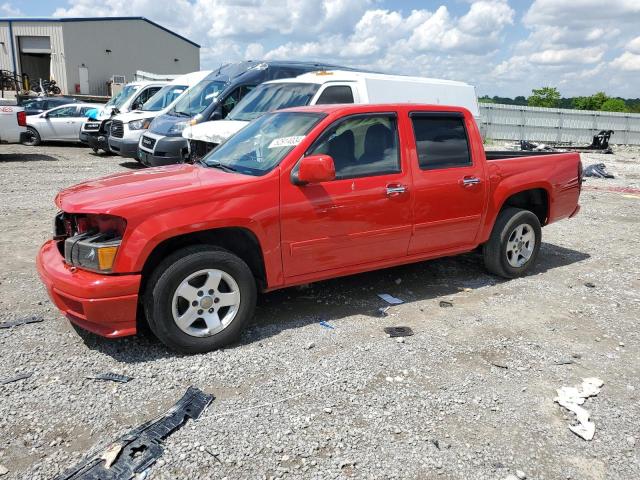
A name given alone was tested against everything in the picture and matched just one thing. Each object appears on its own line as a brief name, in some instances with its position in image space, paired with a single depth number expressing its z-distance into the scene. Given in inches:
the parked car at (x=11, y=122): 597.0
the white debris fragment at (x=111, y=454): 111.4
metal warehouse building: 1585.9
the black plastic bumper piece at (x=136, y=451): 108.7
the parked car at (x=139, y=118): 529.3
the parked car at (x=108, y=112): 636.1
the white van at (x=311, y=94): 362.9
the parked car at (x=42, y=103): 807.1
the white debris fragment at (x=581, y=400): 127.0
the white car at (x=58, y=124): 715.4
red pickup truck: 147.5
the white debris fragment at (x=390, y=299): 202.6
